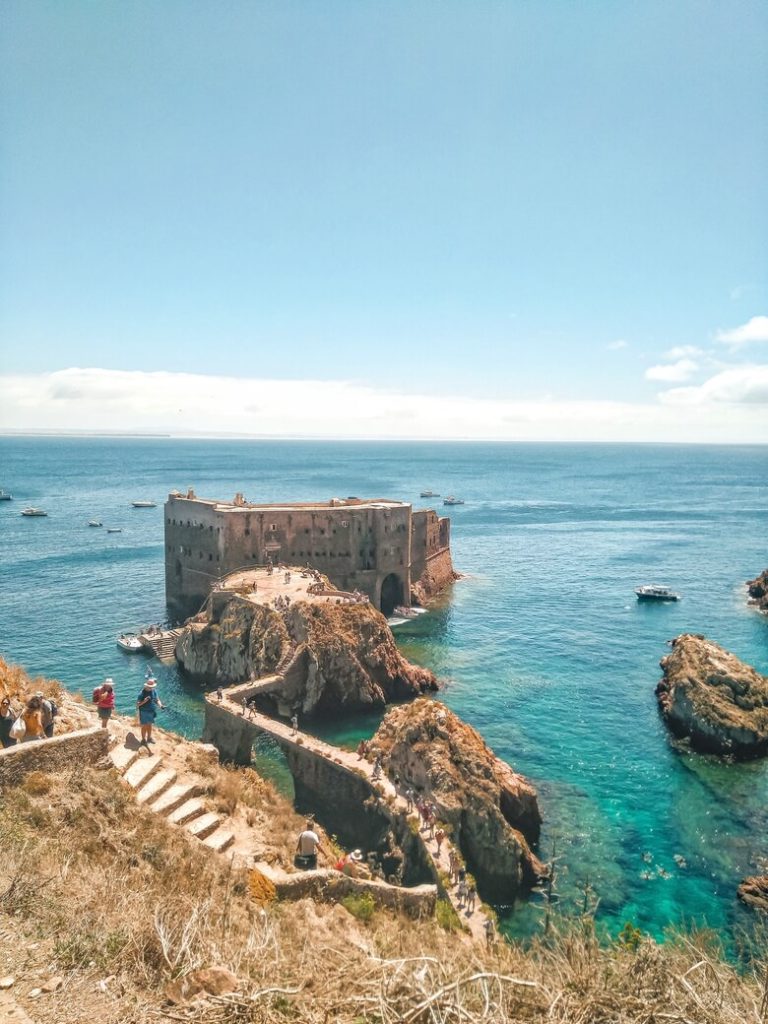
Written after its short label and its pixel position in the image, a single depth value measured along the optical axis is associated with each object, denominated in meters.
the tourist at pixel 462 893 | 22.92
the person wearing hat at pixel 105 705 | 20.19
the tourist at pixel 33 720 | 16.30
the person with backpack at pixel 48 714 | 16.70
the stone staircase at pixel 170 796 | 16.97
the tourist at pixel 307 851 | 18.83
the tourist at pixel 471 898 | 22.74
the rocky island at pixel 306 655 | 41.97
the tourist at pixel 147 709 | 19.80
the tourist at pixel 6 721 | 16.63
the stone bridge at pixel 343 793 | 24.08
